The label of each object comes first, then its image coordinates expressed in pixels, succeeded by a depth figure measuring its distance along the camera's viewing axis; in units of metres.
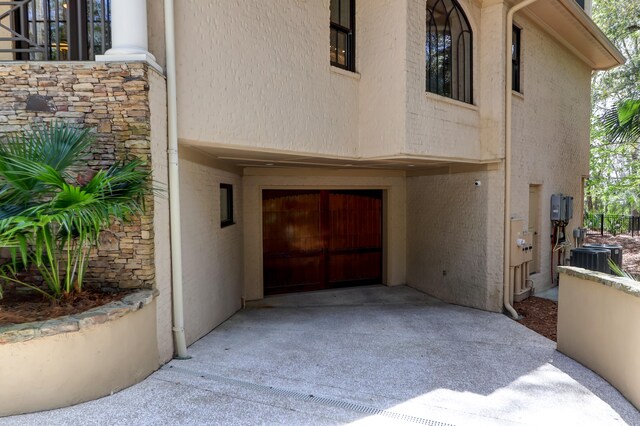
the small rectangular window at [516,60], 8.41
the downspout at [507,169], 7.55
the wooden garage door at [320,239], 9.27
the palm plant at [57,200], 3.37
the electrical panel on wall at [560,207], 9.41
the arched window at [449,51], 7.00
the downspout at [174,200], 4.43
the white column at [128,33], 4.17
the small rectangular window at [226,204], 7.42
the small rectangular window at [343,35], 6.48
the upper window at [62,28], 4.40
